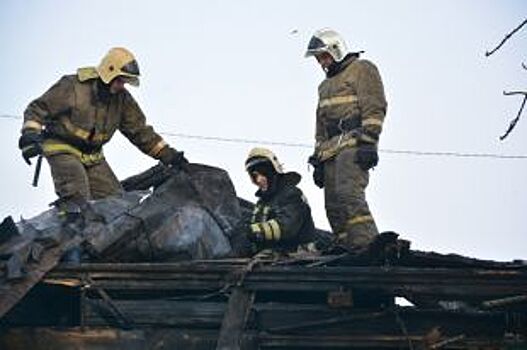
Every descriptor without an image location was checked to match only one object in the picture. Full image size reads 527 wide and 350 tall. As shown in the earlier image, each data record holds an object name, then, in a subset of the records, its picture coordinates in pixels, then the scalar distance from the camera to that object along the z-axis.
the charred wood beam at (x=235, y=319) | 11.87
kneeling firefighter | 13.88
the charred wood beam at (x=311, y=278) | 11.70
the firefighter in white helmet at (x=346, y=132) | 14.85
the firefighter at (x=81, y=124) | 15.42
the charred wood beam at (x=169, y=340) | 11.91
